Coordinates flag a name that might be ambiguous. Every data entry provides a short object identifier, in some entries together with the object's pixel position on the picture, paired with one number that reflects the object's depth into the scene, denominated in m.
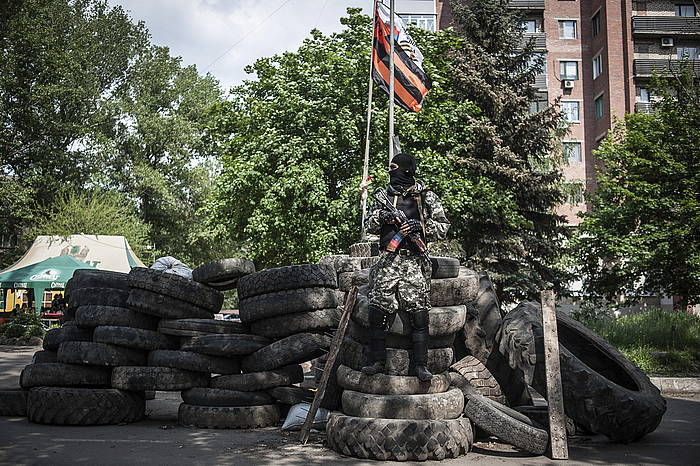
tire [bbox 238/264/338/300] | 8.21
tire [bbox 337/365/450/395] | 6.32
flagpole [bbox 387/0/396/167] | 15.55
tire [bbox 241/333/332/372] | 7.83
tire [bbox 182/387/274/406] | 7.61
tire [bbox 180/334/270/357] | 7.76
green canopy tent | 24.09
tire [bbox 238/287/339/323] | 8.09
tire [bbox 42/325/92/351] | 8.25
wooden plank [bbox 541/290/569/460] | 6.04
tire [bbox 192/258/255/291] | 8.27
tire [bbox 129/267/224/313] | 8.06
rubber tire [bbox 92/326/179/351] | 7.82
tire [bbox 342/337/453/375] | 6.48
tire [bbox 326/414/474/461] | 5.82
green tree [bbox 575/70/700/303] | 18.58
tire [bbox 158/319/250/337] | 7.98
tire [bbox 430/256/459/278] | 7.26
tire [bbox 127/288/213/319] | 8.03
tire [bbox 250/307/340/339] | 8.12
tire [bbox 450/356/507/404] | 7.42
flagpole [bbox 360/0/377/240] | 17.42
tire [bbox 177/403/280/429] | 7.48
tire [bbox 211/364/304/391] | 7.72
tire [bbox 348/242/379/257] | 10.27
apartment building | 41.41
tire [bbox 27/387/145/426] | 7.42
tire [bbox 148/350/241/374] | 7.71
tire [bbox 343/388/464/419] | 6.08
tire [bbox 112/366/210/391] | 7.64
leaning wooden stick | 6.68
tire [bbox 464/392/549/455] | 6.04
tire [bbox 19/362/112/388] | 7.69
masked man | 6.53
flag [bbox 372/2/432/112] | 16.36
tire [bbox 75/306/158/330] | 8.09
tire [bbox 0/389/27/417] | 7.94
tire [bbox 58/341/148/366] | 7.70
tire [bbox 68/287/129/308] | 8.35
